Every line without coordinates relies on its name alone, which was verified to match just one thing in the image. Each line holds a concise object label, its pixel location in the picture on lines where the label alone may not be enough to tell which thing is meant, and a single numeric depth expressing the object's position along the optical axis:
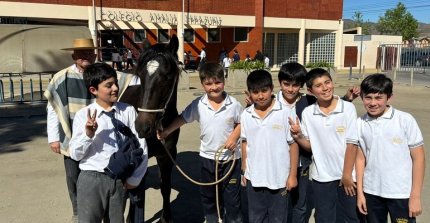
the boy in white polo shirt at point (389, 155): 2.89
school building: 23.59
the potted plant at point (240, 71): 18.62
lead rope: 3.54
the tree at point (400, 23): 68.62
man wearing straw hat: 3.91
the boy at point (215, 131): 3.45
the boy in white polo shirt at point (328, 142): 3.26
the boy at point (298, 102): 3.61
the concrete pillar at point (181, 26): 27.44
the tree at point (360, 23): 86.61
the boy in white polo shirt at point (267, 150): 3.24
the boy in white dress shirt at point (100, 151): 2.88
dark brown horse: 3.15
